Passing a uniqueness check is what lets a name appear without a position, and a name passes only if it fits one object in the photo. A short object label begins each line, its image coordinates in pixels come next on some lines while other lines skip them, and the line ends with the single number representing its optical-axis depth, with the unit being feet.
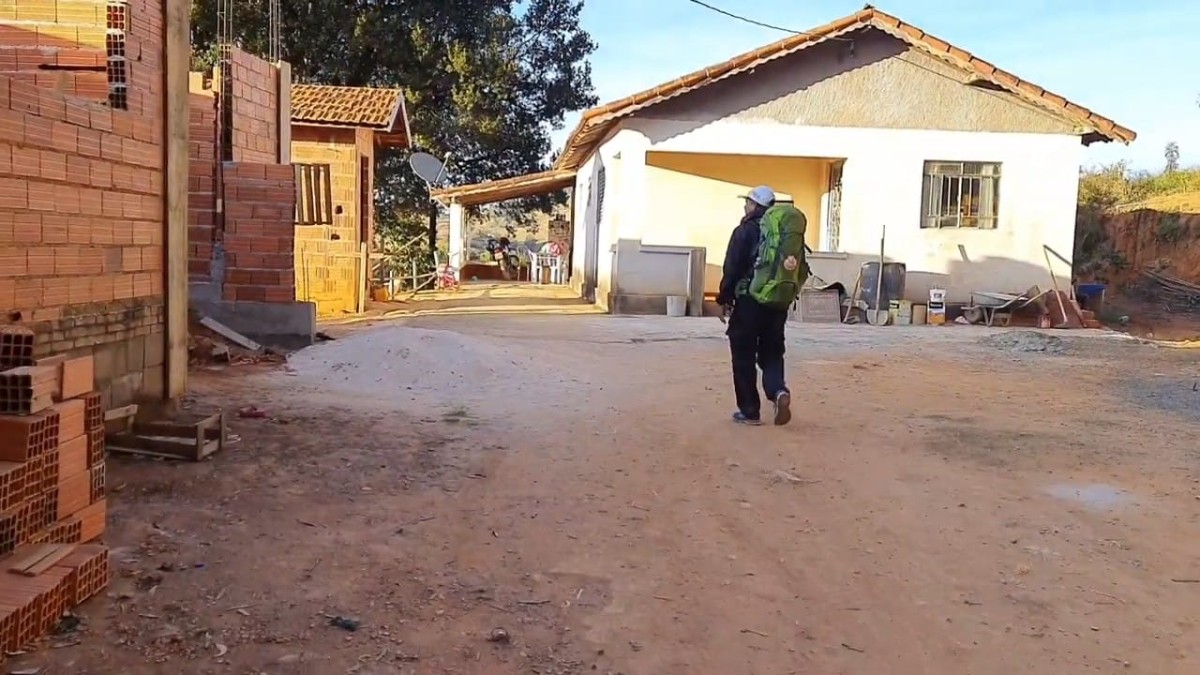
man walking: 21.79
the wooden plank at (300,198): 41.37
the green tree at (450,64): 75.51
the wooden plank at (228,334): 29.09
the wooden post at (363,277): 50.16
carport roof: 75.63
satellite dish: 66.54
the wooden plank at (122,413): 16.74
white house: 53.72
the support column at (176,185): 18.69
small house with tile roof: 49.60
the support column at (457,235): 82.48
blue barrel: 59.57
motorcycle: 97.25
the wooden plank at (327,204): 42.63
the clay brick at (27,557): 9.71
